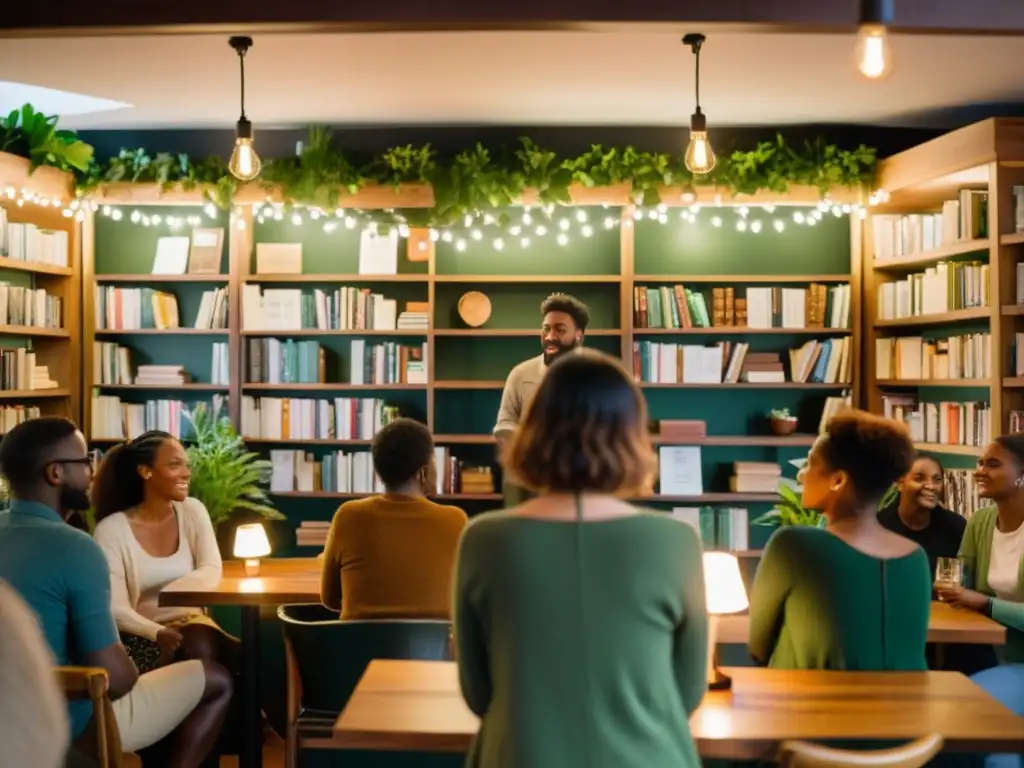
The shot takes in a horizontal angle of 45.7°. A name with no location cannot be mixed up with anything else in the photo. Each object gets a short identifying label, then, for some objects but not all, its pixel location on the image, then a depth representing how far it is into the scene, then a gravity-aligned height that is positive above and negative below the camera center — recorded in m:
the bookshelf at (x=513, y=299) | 7.35 +0.51
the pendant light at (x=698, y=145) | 5.32 +1.05
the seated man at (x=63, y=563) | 3.00 -0.44
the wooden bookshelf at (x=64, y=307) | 6.83 +0.45
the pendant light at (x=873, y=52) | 3.77 +1.03
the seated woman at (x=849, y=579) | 2.86 -0.47
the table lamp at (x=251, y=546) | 4.44 -0.60
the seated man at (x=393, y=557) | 3.58 -0.51
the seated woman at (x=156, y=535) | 4.26 -0.55
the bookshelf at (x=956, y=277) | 5.89 +0.55
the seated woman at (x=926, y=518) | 4.36 -0.50
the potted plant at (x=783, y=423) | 7.17 -0.24
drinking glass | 3.86 -0.61
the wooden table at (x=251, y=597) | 4.07 -0.71
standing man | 5.70 +0.22
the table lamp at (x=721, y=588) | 2.82 -0.48
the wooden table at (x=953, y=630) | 3.62 -0.74
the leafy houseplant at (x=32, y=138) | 6.59 +1.34
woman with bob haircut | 1.97 -0.36
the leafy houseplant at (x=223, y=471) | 6.68 -0.49
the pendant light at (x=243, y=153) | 5.44 +1.03
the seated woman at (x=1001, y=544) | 4.00 -0.56
